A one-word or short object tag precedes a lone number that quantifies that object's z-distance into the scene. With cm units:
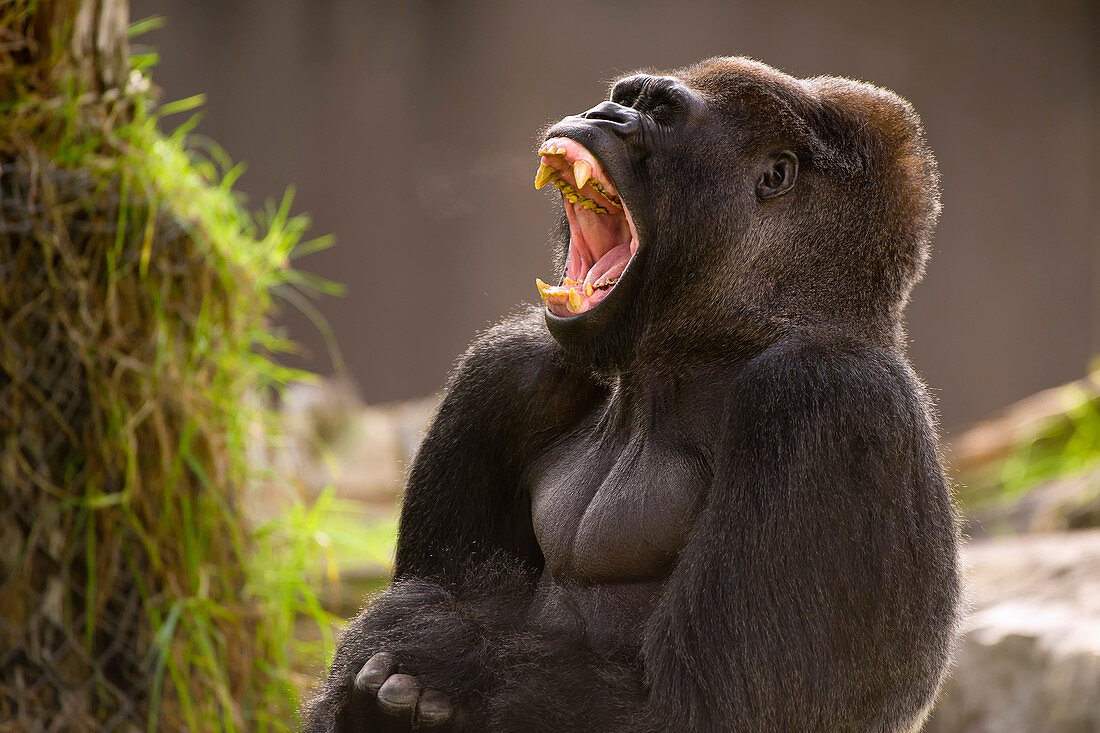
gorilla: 1111
